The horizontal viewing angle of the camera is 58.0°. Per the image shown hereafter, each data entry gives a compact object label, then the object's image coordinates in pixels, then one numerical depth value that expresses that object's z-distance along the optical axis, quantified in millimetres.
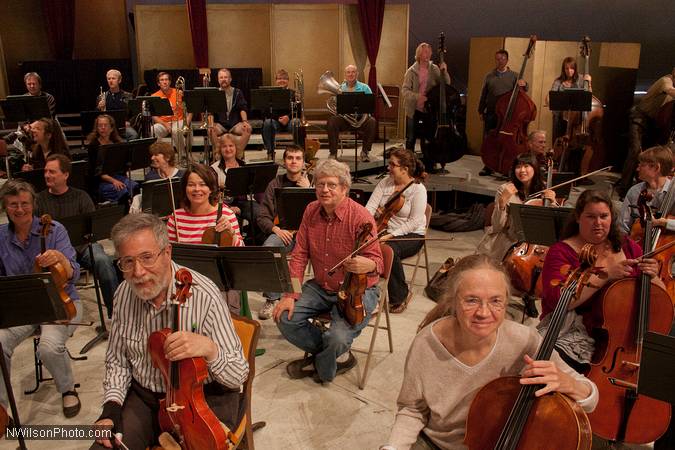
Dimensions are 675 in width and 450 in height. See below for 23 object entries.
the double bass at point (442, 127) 7469
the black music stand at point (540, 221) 3637
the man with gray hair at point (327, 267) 3459
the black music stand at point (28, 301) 2723
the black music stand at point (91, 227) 3907
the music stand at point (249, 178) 4812
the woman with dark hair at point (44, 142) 5758
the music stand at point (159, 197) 4499
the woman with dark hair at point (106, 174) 5820
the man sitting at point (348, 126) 8180
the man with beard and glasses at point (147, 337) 2166
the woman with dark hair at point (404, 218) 4625
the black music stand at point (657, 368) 1963
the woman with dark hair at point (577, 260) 2803
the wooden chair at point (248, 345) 2477
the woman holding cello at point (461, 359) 1918
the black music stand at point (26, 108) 6730
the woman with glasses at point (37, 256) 3367
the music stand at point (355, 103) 6996
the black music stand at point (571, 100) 6883
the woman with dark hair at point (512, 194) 4488
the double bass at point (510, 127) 6980
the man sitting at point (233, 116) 7953
